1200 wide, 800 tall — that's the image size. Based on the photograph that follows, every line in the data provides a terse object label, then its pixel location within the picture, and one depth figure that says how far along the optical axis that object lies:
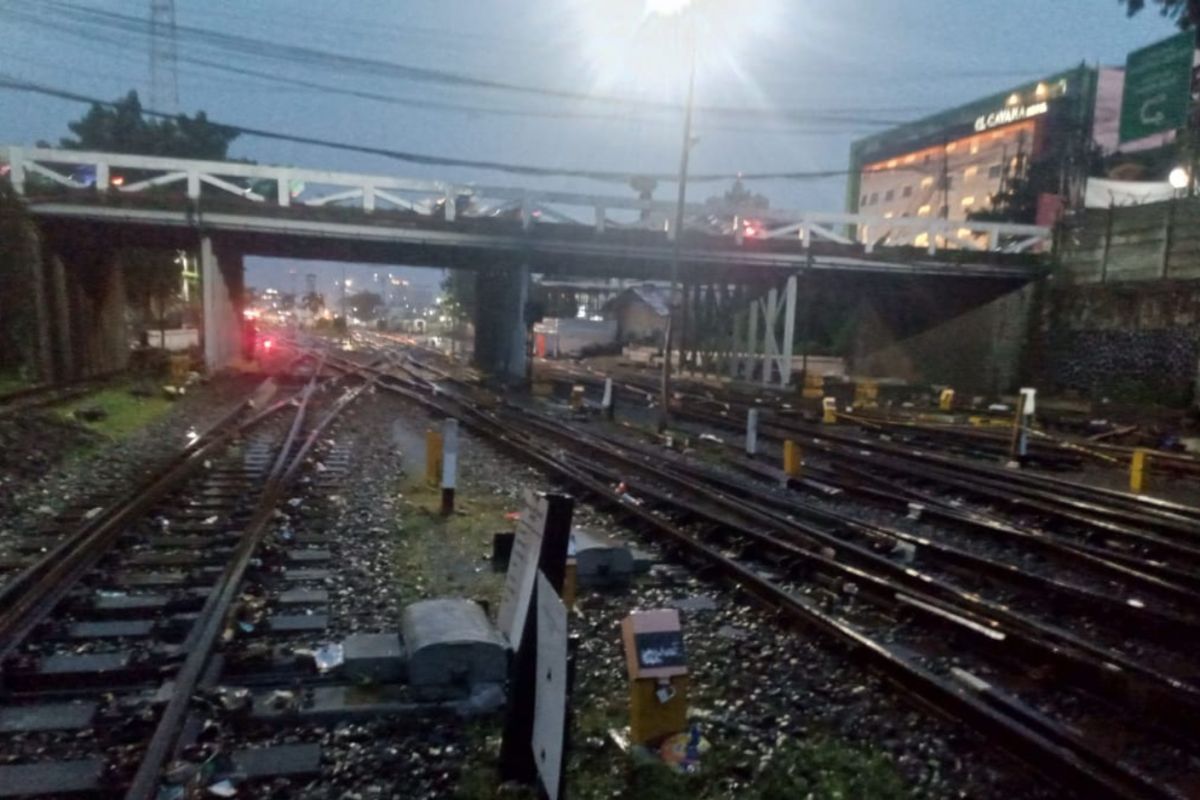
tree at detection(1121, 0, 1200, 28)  8.60
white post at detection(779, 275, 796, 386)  29.53
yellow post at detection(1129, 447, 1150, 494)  13.12
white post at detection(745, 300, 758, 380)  33.28
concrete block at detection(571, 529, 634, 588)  7.27
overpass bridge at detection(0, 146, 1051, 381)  23.16
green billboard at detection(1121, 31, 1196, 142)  24.55
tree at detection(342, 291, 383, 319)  140.75
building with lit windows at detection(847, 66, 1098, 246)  57.00
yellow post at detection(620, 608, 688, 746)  4.23
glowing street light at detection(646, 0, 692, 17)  16.75
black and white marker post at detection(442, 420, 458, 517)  9.91
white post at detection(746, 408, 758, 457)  15.77
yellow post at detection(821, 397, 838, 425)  20.50
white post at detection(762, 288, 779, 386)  31.23
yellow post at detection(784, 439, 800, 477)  13.22
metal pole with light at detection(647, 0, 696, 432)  16.86
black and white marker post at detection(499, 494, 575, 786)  3.72
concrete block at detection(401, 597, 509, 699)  4.81
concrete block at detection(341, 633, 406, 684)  5.00
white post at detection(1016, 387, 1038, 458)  15.29
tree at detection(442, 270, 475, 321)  55.78
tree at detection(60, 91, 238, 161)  45.34
